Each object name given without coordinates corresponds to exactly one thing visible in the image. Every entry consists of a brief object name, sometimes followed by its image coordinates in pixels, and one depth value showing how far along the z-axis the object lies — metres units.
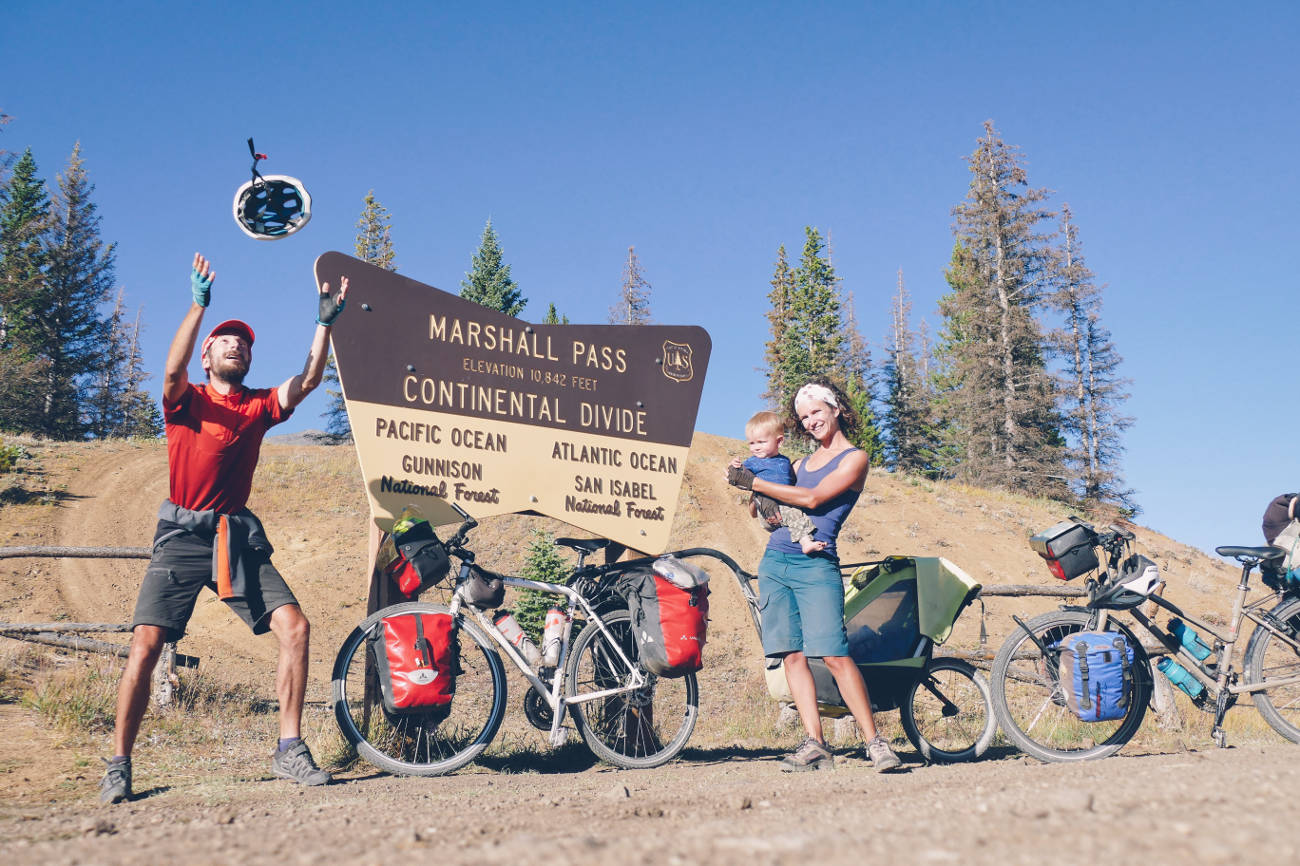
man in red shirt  3.95
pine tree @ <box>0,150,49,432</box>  33.59
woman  4.51
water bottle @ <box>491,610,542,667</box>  4.71
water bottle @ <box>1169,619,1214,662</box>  5.02
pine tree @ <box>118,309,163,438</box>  47.33
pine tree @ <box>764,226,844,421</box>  44.38
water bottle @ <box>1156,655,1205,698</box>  4.95
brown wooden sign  4.83
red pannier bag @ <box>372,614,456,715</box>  4.36
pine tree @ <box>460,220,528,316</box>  41.56
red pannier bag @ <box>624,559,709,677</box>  4.79
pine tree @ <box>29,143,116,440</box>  36.34
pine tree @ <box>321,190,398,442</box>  43.84
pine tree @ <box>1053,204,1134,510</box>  37.56
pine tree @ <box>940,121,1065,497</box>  35.06
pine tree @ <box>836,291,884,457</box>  45.02
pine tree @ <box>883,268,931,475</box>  49.44
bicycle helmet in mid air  4.57
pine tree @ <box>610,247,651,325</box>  62.00
